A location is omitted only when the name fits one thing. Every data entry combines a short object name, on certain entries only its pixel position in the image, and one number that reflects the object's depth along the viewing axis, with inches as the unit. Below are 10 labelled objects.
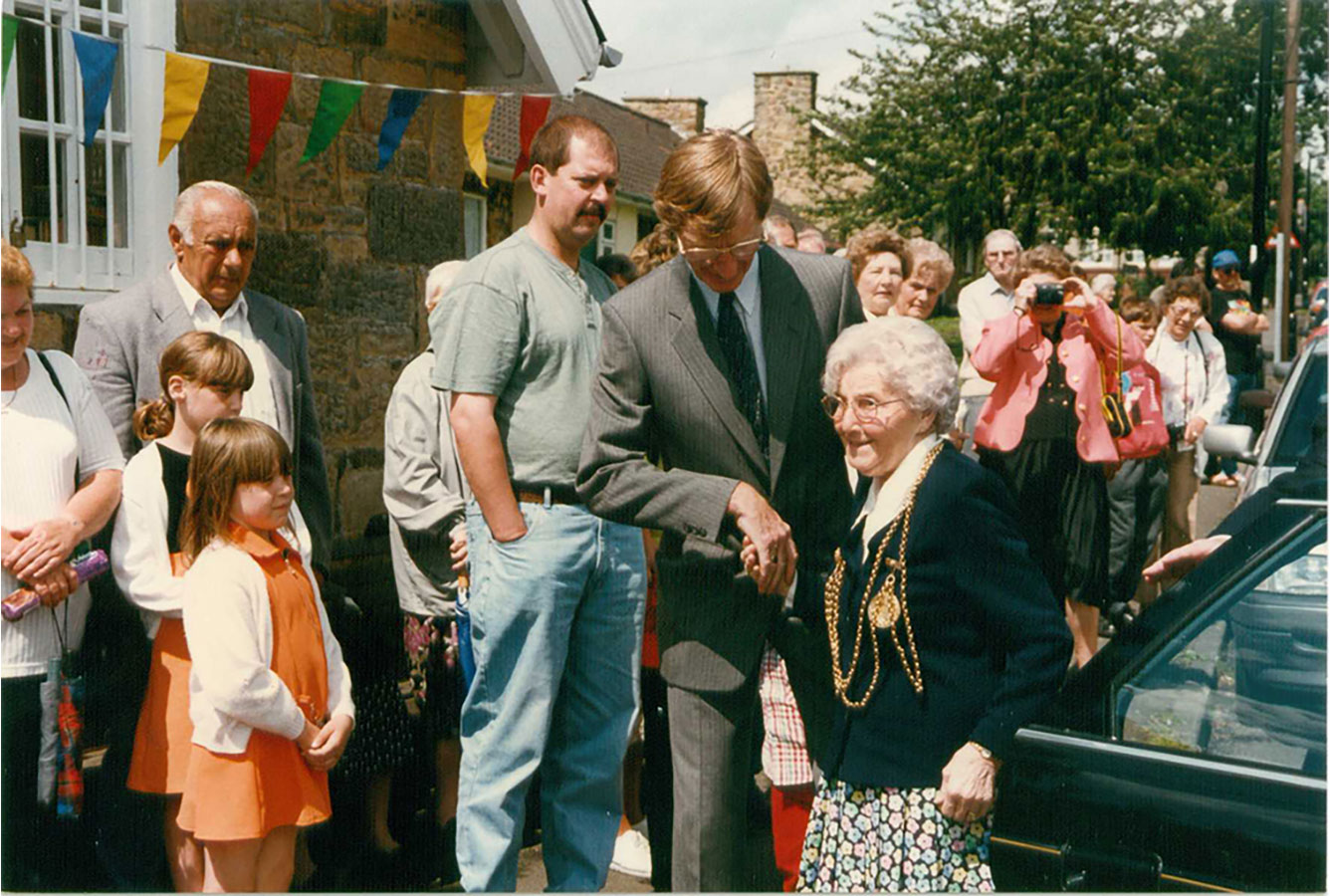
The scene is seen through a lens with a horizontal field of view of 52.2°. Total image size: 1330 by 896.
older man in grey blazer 150.3
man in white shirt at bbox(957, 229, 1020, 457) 260.1
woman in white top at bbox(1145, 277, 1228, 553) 302.4
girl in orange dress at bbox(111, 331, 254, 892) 127.6
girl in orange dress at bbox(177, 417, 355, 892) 121.5
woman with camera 216.7
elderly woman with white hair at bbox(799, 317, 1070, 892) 95.0
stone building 177.6
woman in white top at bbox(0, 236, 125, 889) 122.7
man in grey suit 115.2
